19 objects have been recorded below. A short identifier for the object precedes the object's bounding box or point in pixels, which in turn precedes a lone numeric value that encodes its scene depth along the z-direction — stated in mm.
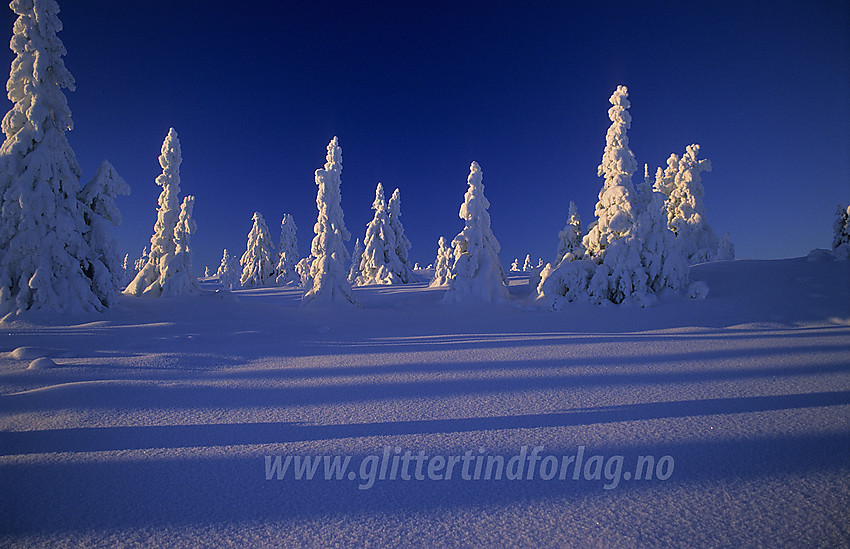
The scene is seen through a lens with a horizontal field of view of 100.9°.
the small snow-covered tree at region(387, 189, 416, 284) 38656
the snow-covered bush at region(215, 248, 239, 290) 60281
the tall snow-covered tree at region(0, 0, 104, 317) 11750
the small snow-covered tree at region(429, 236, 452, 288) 36062
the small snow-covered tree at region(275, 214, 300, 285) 46875
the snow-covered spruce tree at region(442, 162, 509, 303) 21328
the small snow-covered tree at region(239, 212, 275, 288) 44531
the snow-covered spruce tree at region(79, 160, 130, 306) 13227
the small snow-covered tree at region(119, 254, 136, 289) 58206
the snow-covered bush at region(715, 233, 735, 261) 34219
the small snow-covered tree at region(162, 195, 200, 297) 20266
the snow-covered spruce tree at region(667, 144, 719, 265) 27172
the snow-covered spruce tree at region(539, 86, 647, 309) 15805
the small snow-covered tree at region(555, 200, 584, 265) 26469
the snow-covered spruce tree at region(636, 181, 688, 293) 15688
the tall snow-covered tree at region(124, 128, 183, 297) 20375
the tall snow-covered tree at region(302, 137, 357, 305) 20359
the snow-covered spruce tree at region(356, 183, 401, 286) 37875
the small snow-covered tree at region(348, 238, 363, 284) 45062
